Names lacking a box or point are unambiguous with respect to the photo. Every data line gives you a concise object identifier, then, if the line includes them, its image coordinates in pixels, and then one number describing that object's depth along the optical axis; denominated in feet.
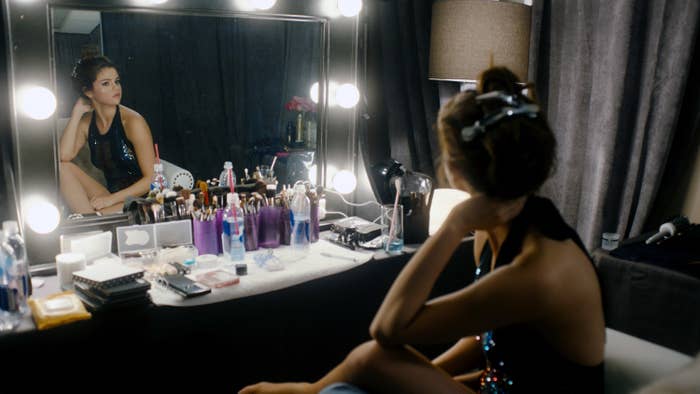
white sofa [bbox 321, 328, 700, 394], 3.86
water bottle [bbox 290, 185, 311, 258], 6.14
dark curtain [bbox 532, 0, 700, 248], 6.01
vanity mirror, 5.11
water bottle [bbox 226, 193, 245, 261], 5.76
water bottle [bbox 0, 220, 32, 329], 4.34
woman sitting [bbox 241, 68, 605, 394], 3.40
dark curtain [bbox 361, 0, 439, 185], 7.29
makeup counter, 4.34
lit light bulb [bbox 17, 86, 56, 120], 5.03
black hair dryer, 6.42
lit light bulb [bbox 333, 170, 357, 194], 7.39
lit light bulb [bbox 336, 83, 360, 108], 7.18
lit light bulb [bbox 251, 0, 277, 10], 6.26
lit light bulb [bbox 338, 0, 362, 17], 6.89
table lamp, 6.60
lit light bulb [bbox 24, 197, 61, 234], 5.21
